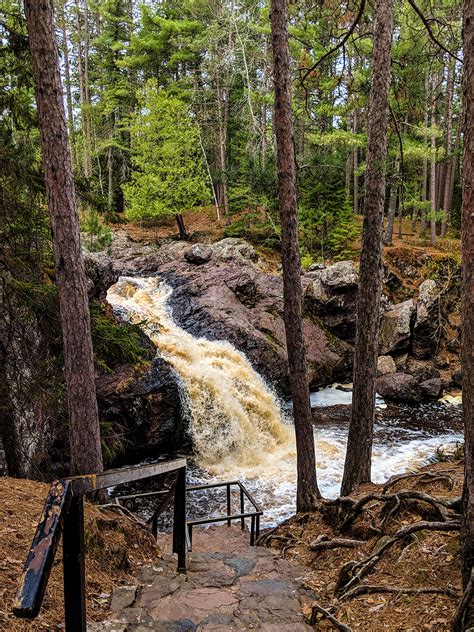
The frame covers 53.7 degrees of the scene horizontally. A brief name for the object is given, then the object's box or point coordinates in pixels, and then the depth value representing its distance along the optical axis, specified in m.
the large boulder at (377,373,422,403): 16.05
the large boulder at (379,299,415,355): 18.44
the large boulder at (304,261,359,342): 18.31
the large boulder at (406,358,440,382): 17.14
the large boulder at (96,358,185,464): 11.22
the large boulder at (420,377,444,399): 16.20
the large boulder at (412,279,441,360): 18.62
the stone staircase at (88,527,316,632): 3.22
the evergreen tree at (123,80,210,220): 24.75
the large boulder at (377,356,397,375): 17.66
